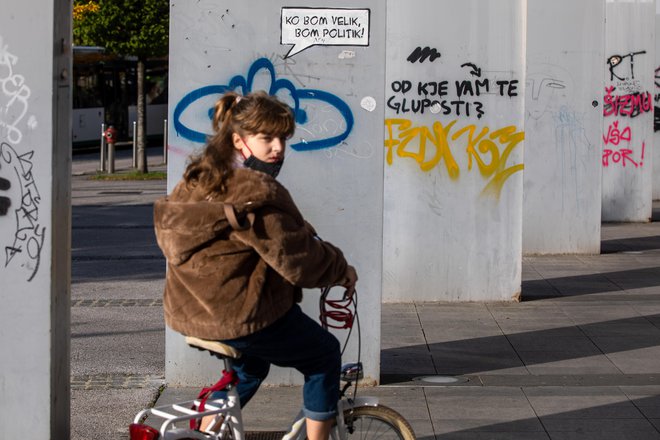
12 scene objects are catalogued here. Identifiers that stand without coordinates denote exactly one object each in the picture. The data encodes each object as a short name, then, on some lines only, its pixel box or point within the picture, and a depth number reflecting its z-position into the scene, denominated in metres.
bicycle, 4.36
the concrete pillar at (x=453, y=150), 10.22
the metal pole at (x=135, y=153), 27.91
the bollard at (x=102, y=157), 26.98
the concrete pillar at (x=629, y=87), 16.62
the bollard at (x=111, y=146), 25.12
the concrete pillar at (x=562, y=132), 12.84
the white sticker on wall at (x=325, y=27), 7.11
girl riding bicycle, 4.21
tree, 24.62
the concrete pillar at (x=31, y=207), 5.20
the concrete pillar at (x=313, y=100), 7.11
